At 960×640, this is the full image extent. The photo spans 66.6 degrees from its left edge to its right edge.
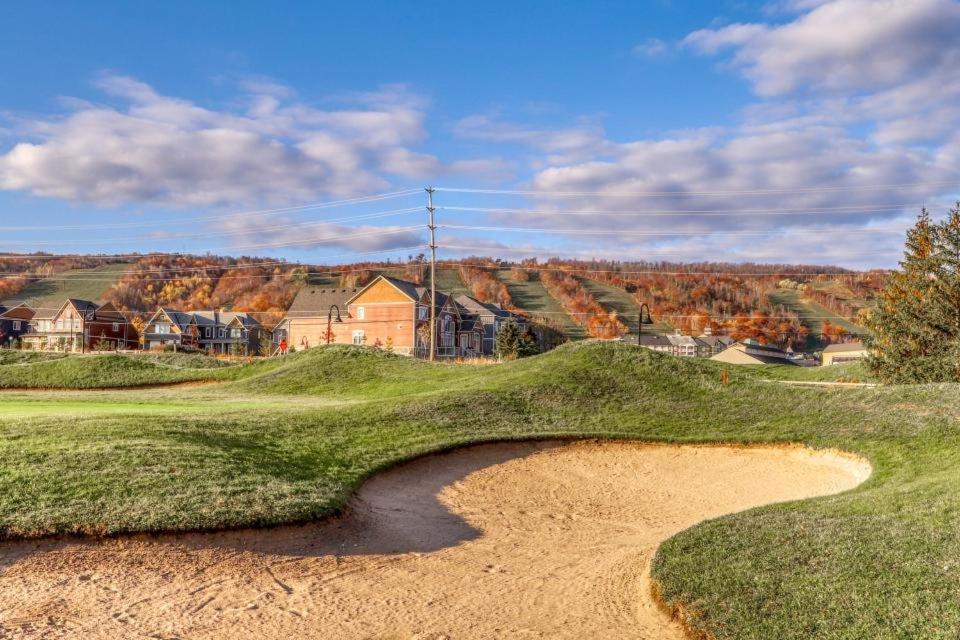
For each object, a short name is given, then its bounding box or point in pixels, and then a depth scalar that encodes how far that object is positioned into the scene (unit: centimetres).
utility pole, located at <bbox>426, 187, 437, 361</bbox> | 4606
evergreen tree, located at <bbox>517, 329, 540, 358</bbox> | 5991
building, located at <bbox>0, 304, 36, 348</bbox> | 9188
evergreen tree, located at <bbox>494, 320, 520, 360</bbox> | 5412
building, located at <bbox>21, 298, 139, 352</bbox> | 8311
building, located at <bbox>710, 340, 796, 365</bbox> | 8812
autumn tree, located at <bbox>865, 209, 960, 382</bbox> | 3059
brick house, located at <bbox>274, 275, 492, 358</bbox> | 6869
